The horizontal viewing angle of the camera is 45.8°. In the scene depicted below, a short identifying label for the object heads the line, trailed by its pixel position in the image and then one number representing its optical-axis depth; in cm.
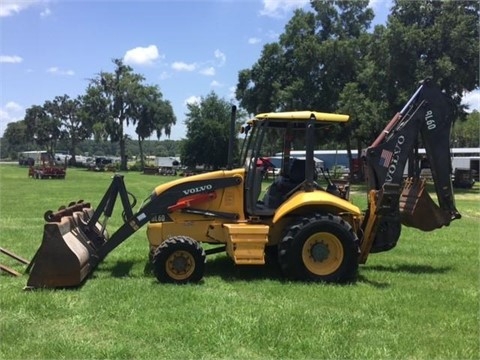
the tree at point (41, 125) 10031
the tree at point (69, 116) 9506
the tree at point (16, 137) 11819
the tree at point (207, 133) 5925
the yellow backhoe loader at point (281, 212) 805
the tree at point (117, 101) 8212
